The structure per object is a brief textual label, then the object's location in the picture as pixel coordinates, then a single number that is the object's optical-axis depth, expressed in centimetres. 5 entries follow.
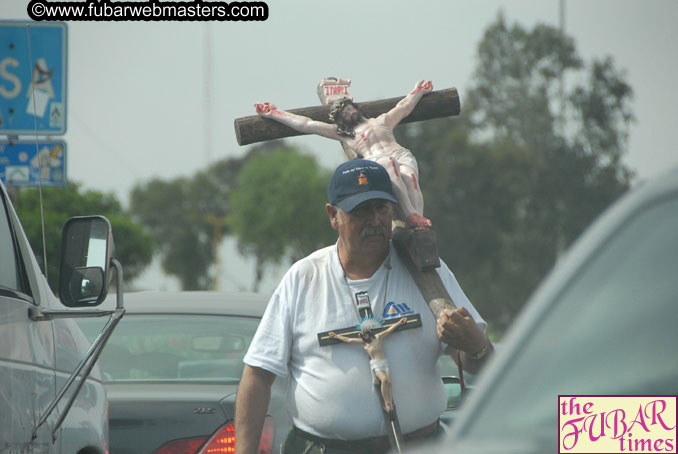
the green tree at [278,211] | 17337
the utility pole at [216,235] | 16366
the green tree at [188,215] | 18162
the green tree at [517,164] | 10900
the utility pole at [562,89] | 11117
